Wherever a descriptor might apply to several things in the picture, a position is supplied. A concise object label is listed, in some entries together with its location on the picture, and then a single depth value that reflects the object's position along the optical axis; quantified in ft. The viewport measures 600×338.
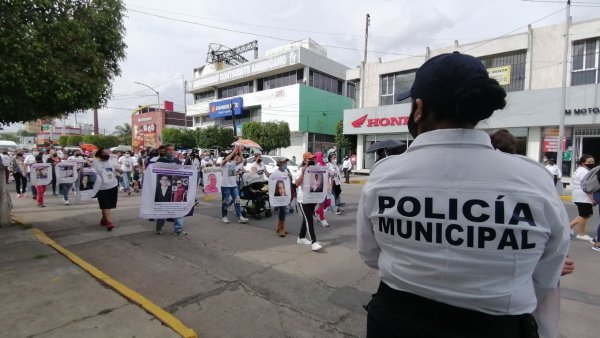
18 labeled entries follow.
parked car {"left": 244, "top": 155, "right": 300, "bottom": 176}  64.29
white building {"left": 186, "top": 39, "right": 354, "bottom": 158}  113.50
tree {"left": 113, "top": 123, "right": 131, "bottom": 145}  246.27
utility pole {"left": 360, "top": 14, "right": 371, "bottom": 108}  86.79
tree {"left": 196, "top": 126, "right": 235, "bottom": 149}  121.60
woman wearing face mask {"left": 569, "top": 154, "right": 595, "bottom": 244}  22.91
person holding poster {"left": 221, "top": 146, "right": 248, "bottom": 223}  28.68
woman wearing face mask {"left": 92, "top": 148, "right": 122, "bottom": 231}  24.99
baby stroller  30.89
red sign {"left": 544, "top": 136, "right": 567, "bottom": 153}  56.18
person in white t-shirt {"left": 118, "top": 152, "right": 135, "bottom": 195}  46.42
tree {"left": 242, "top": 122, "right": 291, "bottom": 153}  103.55
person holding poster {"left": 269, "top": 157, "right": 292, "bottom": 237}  24.90
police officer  4.15
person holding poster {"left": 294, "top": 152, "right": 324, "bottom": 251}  21.16
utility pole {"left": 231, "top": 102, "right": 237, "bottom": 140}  128.24
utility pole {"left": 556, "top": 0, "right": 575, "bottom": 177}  50.11
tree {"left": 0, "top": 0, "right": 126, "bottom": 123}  17.33
